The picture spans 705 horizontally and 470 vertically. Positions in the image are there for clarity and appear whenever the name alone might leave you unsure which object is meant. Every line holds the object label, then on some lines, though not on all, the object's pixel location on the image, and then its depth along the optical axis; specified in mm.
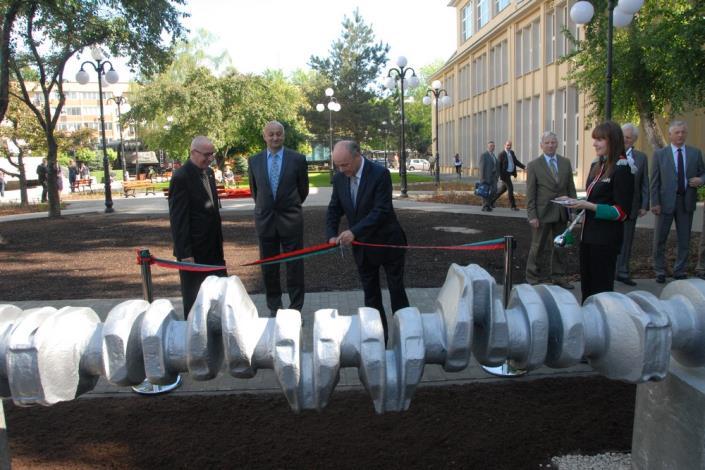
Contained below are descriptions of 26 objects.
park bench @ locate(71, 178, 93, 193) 40125
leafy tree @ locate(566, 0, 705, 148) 14359
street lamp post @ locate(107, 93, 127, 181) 39941
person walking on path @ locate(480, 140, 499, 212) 18188
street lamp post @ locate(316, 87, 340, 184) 35656
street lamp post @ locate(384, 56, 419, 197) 24891
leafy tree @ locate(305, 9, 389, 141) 67625
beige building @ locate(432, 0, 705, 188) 30797
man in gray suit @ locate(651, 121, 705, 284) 7973
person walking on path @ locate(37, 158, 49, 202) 28734
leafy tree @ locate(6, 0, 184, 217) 17375
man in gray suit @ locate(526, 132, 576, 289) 7207
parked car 76938
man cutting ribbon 5199
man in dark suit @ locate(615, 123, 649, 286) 7738
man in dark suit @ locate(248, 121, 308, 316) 6543
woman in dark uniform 4727
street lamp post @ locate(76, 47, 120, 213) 20734
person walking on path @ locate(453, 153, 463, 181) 48094
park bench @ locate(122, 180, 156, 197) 32853
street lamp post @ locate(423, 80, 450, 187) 31462
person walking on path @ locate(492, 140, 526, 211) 17844
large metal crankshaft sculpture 2418
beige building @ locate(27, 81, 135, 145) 139125
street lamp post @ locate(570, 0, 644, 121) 11477
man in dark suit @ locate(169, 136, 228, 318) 5566
